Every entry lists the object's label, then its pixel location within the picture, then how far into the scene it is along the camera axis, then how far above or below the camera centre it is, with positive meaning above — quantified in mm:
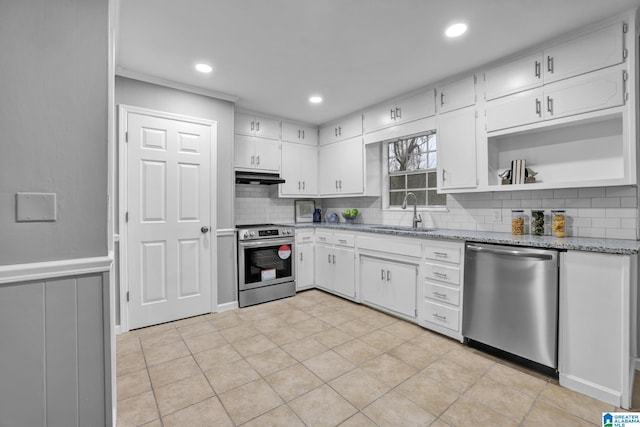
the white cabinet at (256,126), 3908 +1192
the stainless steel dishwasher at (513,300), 2012 -661
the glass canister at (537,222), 2492 -78
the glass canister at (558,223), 2338 -81
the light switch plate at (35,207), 1196 +14
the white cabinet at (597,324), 1735 -698
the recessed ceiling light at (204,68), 2701 +1360
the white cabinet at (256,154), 3891 +798
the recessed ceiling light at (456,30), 2133 +1379
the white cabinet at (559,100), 2047 +889
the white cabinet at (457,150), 2820 +635
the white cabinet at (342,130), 4051 +1219
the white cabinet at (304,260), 4047 -686
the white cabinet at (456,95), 2810 +1189
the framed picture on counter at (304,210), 4695 +29
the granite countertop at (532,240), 1797 -202
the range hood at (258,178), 3742 +441
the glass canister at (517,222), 2600 -83
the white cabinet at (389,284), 2959 -789
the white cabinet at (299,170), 4309 +645
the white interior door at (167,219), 2893 -87
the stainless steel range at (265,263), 3521 -662
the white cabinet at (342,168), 4043 +654
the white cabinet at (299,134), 4332 +1211
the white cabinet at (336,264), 3648 -695
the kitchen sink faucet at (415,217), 3412 -56
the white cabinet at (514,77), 2395 +1183
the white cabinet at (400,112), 3182 +1207
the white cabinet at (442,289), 2561 -709
